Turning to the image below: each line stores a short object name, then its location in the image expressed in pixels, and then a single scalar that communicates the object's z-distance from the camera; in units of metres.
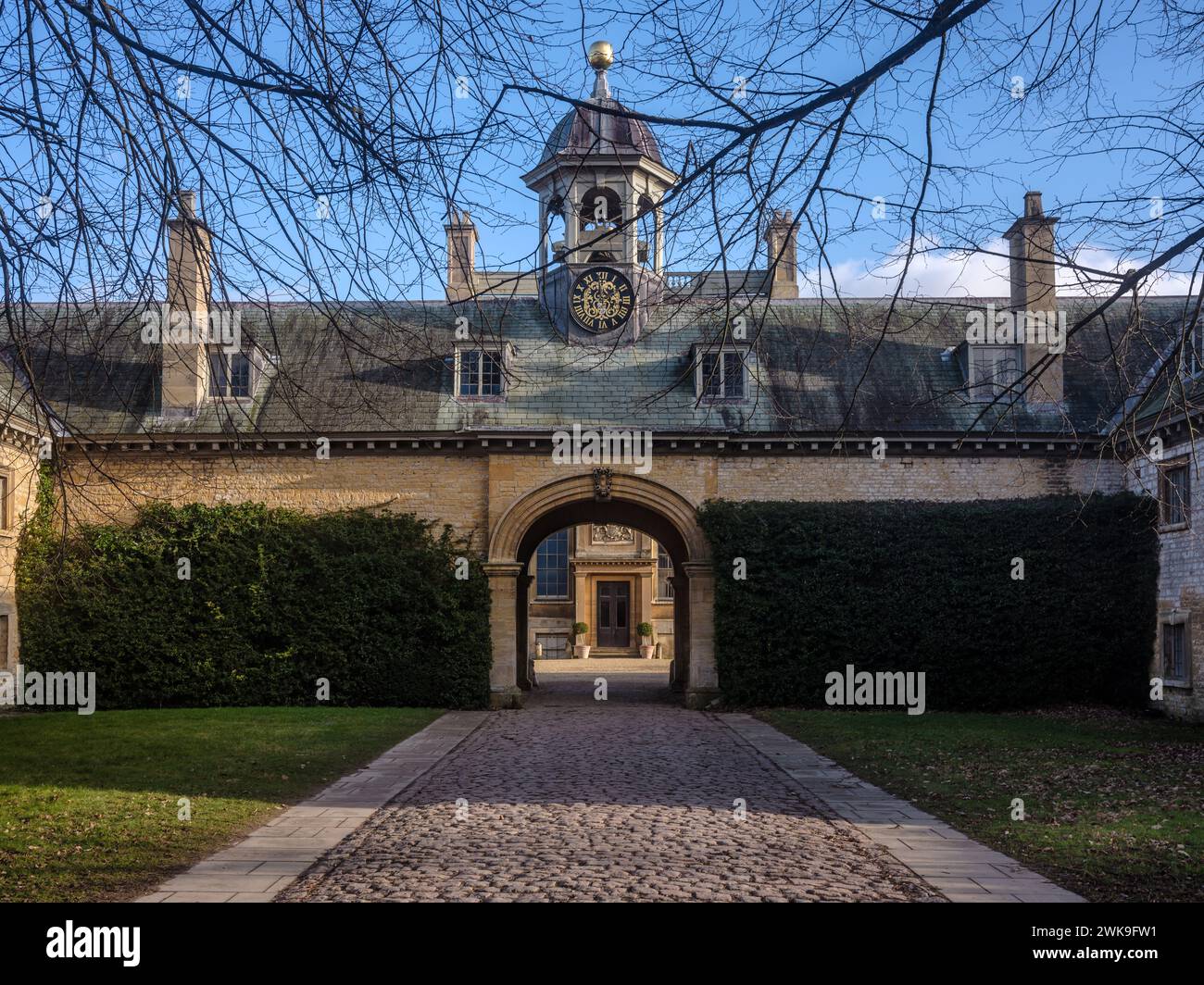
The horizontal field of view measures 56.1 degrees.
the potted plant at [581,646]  45.12
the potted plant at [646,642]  45.09
